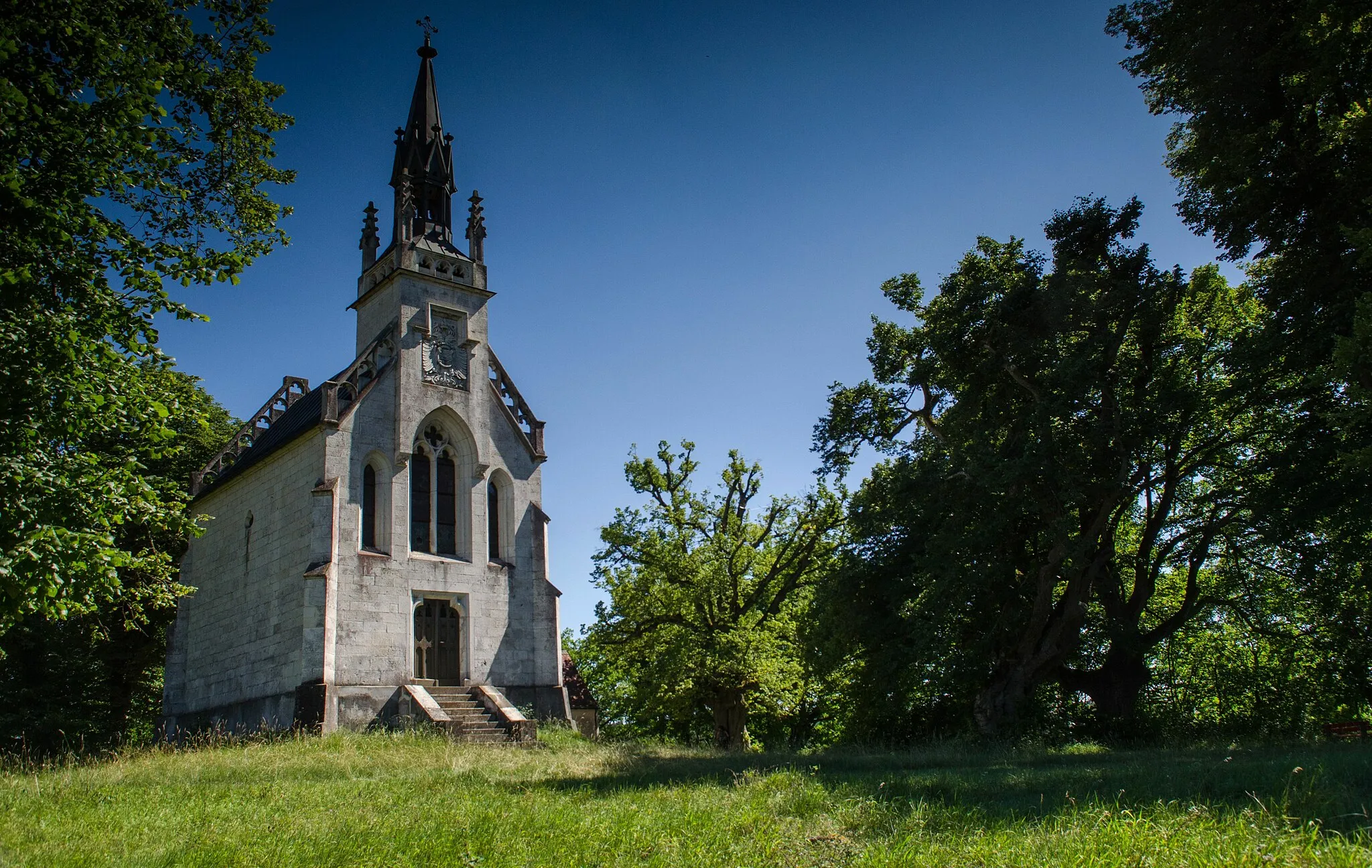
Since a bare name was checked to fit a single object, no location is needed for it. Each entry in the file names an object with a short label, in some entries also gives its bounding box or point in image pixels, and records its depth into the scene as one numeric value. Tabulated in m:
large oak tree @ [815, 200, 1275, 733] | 20.61
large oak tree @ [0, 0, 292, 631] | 11.23
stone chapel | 22.34
